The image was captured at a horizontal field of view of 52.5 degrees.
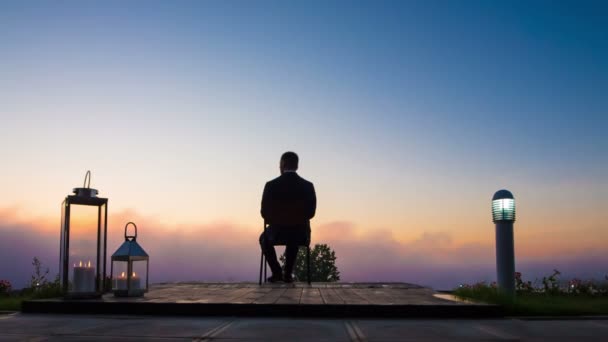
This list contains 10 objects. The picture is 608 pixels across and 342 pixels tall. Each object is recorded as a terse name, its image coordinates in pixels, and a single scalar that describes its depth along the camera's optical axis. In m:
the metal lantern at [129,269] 5.95
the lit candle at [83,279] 5.63
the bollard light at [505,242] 6.29
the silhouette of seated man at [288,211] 8.49
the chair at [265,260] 8.41
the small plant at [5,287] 8.53
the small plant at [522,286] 8.61
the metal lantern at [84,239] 5.82
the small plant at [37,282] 7.91
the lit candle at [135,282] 5.99
